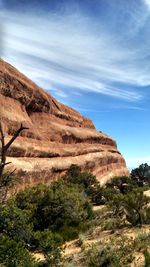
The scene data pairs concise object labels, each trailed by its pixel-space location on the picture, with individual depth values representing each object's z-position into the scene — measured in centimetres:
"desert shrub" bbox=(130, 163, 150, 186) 5812
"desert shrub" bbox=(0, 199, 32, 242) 1455
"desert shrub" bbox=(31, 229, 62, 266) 1290
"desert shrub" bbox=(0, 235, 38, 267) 992
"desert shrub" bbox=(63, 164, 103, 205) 3664
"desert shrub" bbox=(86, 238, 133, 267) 1127
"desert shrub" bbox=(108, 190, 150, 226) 1771
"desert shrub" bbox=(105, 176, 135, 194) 4766
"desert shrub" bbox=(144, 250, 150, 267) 1022
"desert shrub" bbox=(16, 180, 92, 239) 2002
